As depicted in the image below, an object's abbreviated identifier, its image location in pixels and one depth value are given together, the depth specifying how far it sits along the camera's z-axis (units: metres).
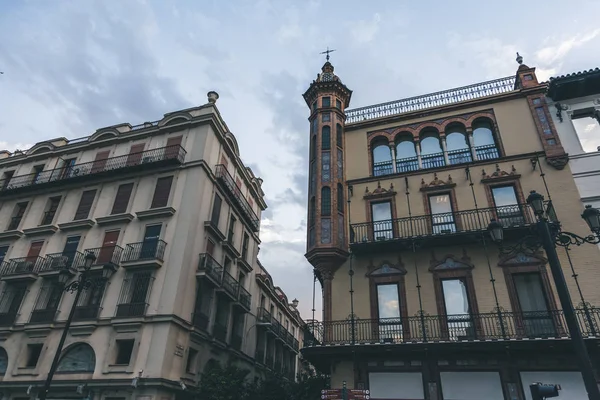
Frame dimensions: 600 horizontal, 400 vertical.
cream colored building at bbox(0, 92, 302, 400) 18.59
